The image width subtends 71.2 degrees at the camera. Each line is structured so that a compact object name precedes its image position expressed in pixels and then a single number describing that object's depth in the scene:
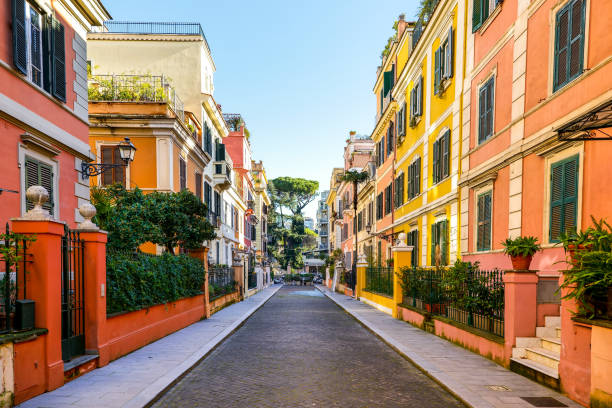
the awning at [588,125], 5.76
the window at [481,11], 12.28
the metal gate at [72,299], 6.79
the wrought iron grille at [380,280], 17.24
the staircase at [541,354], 6.41
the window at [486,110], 12.05
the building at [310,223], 113.95
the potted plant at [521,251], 7.13
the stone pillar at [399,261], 15.41
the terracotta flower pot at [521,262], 7.20
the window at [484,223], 12.06
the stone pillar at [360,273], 24.79
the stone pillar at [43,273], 5.91
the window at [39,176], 9.44
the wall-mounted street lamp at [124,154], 11.77
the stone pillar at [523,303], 7.18
